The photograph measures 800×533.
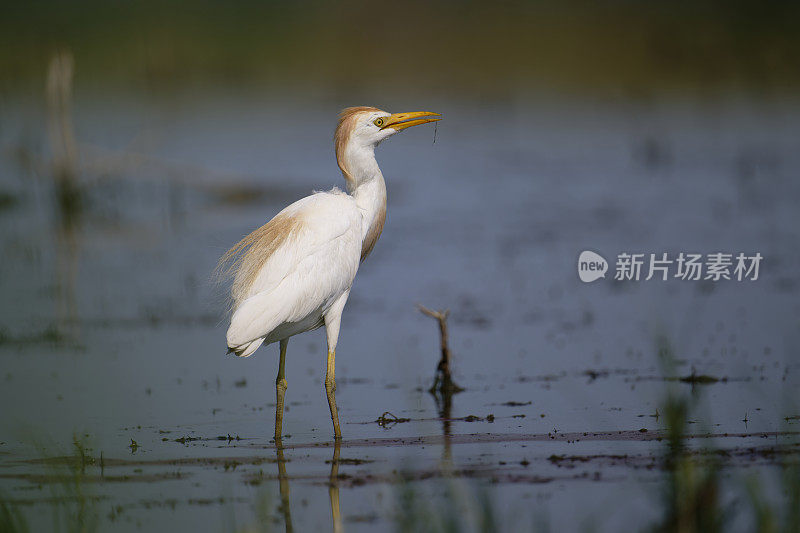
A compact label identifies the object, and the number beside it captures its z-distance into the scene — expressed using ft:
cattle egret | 46.09
